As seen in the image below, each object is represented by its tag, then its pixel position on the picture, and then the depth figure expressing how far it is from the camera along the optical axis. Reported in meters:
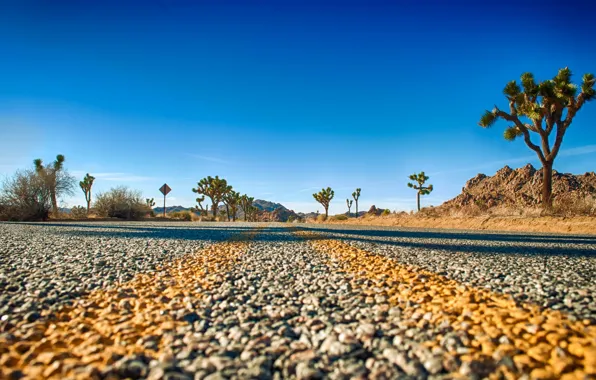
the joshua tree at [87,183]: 53.23
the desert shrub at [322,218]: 47.56
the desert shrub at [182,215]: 42.93
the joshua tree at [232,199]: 63.16
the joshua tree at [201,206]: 58.23
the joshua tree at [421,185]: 51.72
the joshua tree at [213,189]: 57.94
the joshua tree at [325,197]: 65.75
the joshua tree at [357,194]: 61.00
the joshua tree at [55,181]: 26.23
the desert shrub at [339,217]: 44.22
